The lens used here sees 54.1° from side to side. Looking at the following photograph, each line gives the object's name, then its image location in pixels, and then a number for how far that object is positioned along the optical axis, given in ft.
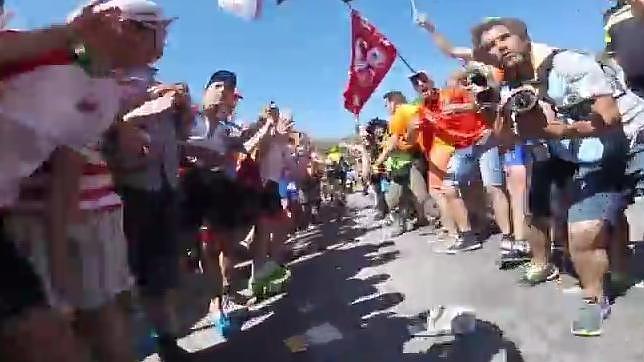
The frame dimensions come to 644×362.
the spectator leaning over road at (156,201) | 9.10
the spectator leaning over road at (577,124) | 8.89
